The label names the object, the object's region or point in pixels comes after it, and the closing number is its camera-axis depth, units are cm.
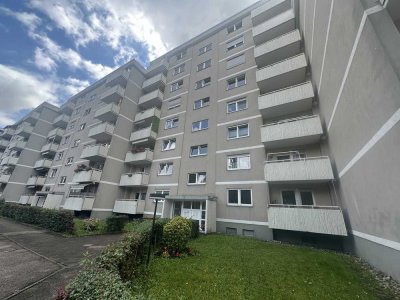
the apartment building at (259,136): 646
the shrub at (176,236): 855
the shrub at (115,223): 1518
